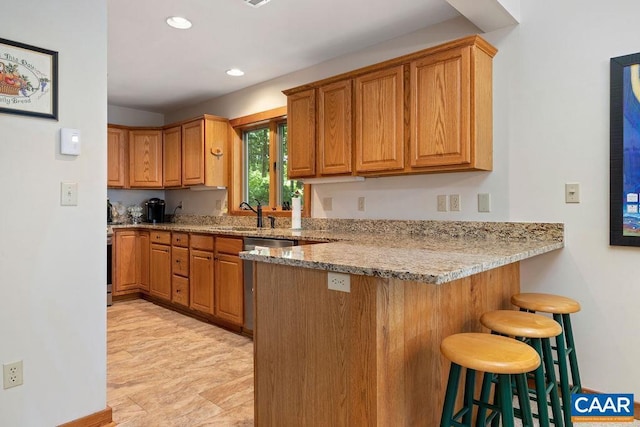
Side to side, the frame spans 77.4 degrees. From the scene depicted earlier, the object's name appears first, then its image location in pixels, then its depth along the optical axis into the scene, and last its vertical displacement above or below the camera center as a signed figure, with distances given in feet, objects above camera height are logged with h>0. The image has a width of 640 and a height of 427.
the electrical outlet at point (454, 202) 9.15 +0.23
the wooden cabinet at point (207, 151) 14.74 +2.32
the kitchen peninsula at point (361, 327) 4.64 -1.52
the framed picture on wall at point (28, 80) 5.63 +1.94
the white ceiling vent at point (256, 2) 8.22 +4.36
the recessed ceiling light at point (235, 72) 12.63 +4.51
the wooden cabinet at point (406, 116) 8.00 +2.21
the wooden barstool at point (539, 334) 5.19 -1.60
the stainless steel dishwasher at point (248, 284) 10.84 -2.00
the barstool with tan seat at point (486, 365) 4.21 -1.61
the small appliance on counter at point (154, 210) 17.62 +0.12
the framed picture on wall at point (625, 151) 6.85 +1.07
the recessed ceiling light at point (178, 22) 9.10 +4.44
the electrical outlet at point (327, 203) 11.84 +0.28
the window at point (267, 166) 13.73 +1.67
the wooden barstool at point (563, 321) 6.19 -1.83
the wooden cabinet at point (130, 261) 15.40 -1.90
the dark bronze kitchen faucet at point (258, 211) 13.53 +0.05
